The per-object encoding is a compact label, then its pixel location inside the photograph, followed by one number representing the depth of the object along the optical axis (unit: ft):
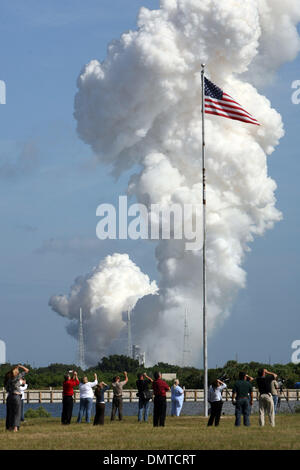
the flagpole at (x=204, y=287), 156.97
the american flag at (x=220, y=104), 160.66
